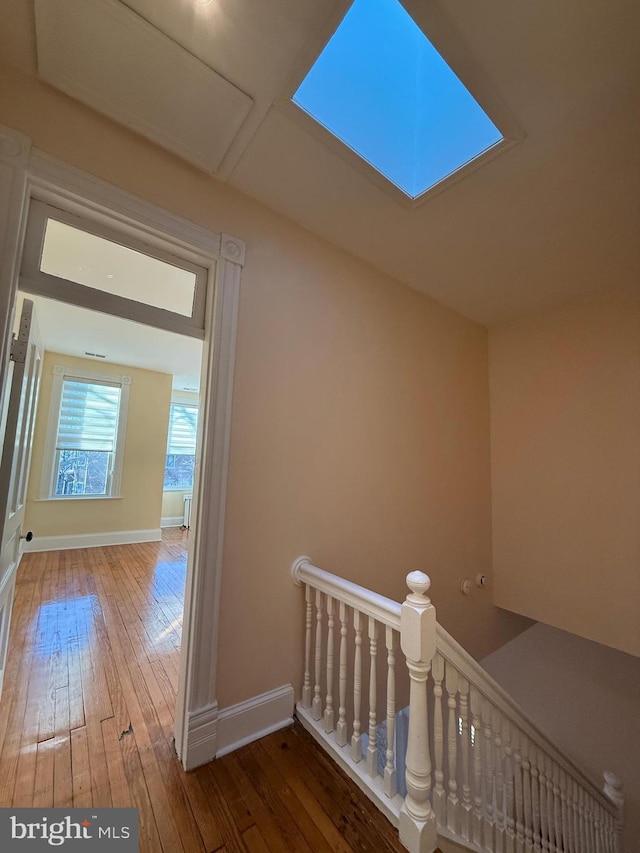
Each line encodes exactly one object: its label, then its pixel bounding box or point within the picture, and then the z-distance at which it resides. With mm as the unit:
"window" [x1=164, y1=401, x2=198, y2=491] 6457
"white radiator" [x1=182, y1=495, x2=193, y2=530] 6422
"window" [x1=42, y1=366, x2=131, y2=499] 4605
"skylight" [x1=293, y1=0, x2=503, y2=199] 1281
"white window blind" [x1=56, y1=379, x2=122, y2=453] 4691
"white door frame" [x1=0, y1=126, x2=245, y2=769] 1136
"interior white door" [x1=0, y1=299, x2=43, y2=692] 1256
